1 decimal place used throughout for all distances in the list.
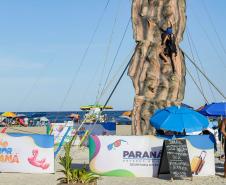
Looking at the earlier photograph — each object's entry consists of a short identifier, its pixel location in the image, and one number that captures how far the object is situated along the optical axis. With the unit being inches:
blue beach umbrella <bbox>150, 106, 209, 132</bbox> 473.1
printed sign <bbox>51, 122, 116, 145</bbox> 842.8
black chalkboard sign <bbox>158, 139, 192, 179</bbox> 446.3
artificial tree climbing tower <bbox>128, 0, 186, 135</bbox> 650.8
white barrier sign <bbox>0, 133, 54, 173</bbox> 495.2
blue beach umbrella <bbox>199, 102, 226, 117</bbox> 627.5
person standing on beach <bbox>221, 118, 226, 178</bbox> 455.8
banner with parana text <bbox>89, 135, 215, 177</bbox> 470.0
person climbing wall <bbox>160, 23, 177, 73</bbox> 639.1
